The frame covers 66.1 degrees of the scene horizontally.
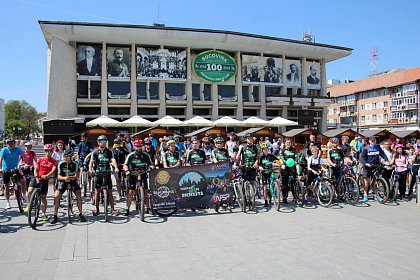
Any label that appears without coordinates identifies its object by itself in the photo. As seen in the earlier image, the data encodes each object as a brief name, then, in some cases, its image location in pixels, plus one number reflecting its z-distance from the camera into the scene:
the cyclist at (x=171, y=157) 8.85
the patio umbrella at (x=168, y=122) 28.36
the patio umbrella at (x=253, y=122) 31.55
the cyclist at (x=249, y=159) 9.12
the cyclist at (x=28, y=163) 9.20
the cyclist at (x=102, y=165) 8.00
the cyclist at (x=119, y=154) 10.39
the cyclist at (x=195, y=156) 8.96
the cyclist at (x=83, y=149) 11.56
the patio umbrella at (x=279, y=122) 31.61
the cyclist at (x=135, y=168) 8.10
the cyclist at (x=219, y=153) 9.27
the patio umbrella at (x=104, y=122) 26.17
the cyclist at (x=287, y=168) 9.41
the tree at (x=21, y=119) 73.94
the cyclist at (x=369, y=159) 9.91
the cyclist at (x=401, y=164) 10.23
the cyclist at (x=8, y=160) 8.79
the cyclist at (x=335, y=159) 9.60
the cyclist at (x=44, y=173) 7.61
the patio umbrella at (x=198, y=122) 29.99
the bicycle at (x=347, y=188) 9.19
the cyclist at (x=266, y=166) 9.23
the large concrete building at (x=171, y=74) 35.53
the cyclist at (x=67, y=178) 7.55
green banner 40.22
